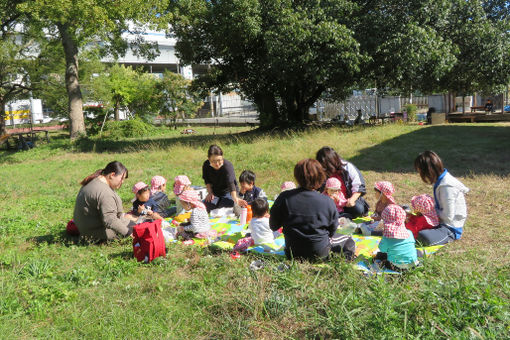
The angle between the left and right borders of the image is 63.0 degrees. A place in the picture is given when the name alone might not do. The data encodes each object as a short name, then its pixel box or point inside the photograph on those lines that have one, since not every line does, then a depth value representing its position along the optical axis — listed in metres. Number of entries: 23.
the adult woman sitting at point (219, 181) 6.97
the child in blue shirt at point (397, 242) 4.04
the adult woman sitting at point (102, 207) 5.32
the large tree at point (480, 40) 15.23
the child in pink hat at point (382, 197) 5.57
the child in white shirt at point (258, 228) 4.99
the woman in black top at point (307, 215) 4.25
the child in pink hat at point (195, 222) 5.50
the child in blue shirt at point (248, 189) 7.01
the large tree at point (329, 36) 14.44
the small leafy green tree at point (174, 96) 28.31
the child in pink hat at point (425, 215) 4.98
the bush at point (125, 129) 22.33
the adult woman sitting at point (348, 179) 6.04
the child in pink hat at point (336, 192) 5.73
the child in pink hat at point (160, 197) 6.92
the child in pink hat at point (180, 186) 6.66
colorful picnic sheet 4.28
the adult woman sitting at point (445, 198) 4.89
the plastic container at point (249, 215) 6.42
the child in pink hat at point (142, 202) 6.58
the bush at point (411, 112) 22.56
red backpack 4.70
